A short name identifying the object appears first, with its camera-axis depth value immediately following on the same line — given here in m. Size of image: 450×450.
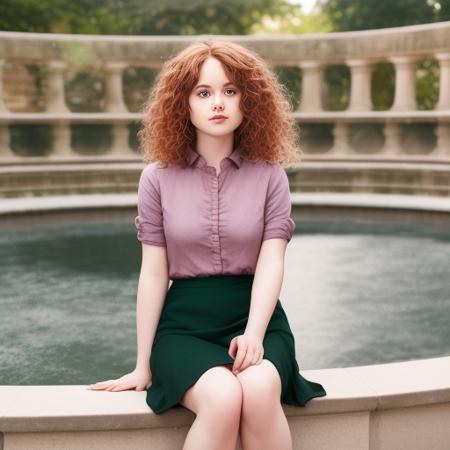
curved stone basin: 2.88
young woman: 2.94
